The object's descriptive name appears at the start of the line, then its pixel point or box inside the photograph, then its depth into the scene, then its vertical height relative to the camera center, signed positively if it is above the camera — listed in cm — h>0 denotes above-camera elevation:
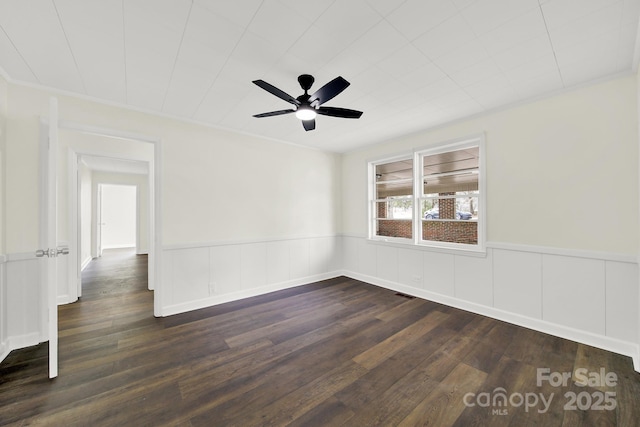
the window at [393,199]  433 +25
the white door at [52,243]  197 -22
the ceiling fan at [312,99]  200 +101
